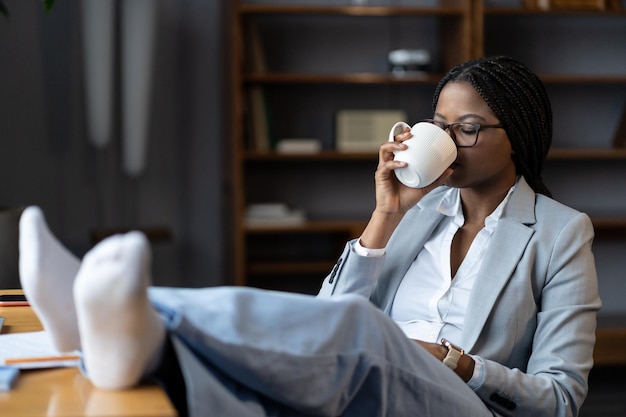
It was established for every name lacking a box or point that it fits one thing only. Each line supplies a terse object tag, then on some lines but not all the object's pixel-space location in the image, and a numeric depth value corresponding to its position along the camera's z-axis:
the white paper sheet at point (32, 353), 1.12
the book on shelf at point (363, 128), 3.94
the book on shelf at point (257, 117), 3.86
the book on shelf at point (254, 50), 3.87
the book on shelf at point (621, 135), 4.07
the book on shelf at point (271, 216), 3.90
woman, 0.99
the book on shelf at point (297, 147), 3.87
